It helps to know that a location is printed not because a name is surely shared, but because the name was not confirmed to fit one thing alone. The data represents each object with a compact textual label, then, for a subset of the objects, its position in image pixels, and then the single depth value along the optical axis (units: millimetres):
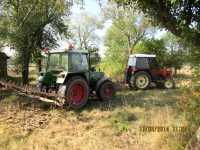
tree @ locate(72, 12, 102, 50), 52844
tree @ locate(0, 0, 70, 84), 14227
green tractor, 10180
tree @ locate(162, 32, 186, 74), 24578
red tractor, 15520
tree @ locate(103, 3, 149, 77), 33688
